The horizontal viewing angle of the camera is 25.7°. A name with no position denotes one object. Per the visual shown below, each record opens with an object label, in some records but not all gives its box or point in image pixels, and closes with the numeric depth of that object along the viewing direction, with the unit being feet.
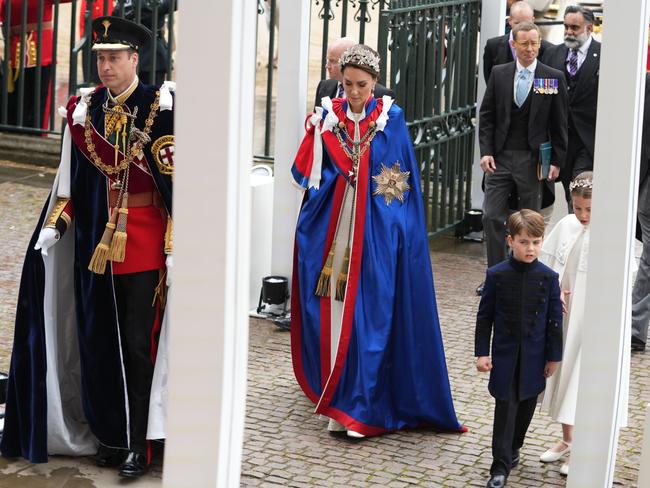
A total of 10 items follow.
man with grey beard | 31.58
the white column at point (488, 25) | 36.55
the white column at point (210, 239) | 10.33
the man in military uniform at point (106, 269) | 19.81
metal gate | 32.91
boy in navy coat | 19.21
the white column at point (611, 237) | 15.12
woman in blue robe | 22.27
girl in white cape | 20.25
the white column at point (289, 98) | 26.99
